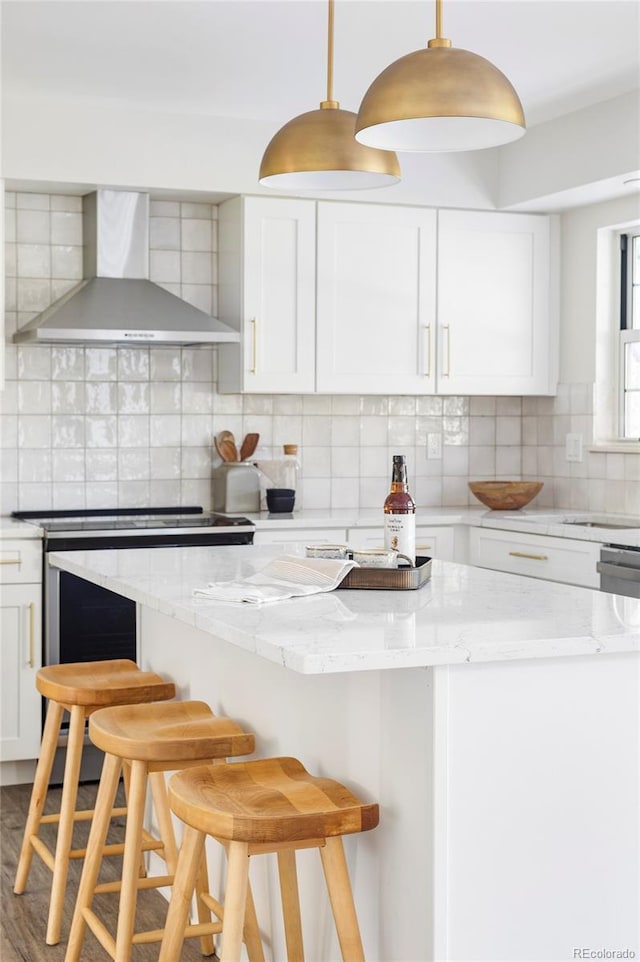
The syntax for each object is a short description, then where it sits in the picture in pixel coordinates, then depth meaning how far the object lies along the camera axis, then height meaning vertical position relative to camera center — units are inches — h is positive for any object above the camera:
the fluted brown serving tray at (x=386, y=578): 99.8 -11.4
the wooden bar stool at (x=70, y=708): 114.3 -26.6
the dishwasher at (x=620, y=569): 154.3 -16.5
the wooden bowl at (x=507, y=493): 197.2 -7.7
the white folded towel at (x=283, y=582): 92.0 -11.7
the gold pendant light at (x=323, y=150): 104.3 +27.2
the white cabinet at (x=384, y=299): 186.5 +24.9
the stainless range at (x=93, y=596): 165.9 -21.8
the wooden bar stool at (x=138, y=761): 94.9 -26.4
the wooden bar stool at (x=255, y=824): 76.1 -25.1
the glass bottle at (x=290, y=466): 197.6 -3.3
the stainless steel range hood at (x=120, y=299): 174.6 +23.1
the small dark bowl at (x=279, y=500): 192.5 -8.9
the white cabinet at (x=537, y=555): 165.2 -16.4
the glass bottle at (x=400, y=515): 103.3 -6.1
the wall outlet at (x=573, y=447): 202.5 +0.2
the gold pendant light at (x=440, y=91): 84.7 +26.6
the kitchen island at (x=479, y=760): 75.1 -21.6
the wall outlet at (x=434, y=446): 213.8 +0.3
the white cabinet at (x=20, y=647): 164.9 -28.9
